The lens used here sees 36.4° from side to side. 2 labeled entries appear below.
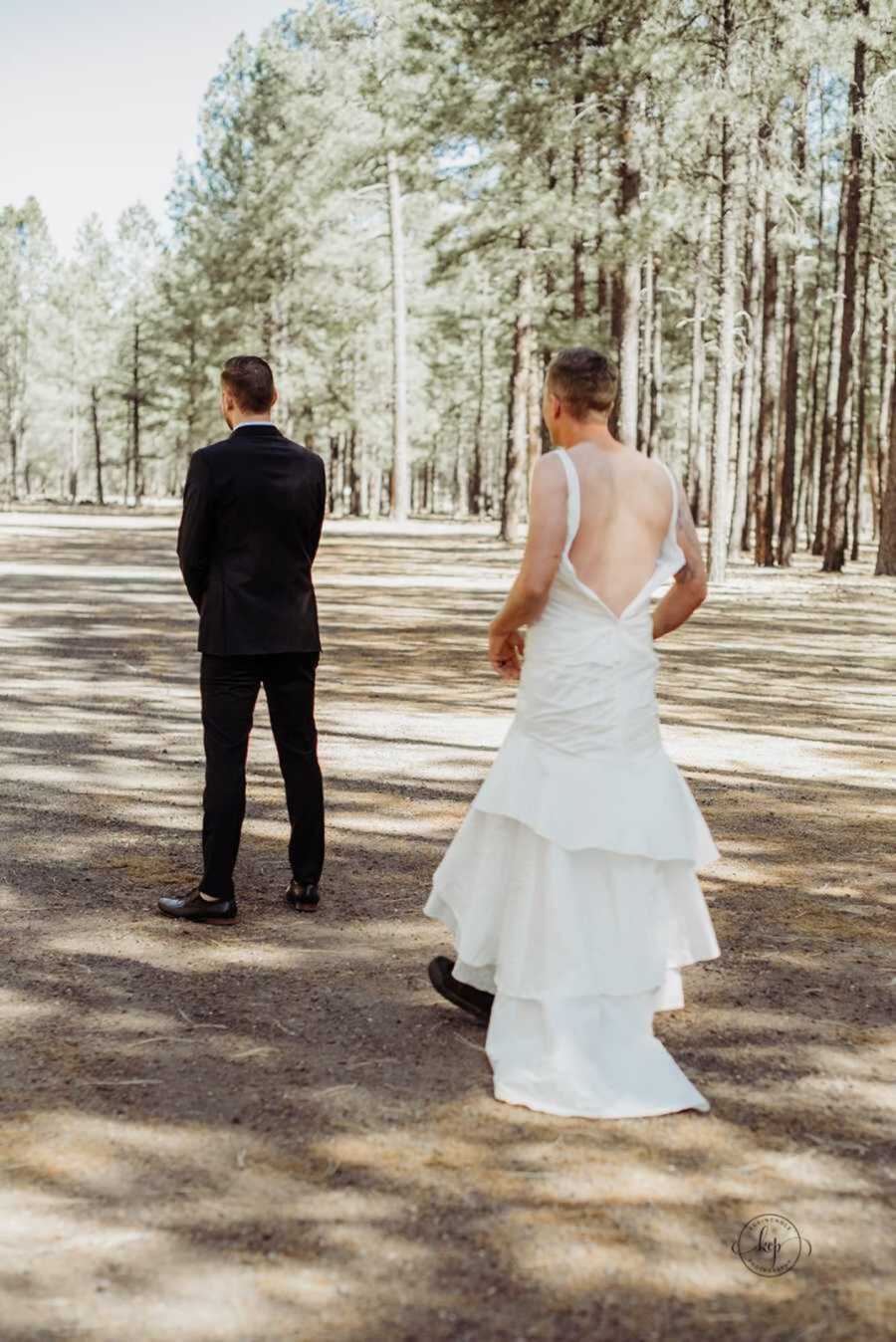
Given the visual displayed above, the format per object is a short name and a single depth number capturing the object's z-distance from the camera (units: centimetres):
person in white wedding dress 391
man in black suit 534
